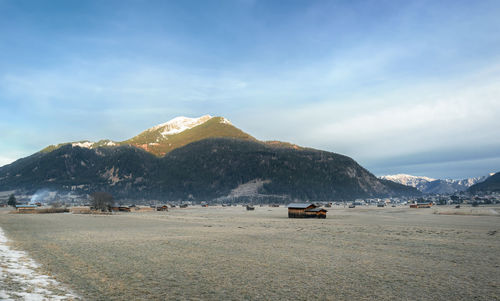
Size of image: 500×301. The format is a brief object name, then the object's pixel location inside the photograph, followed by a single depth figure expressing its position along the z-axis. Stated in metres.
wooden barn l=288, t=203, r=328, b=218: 69.06
